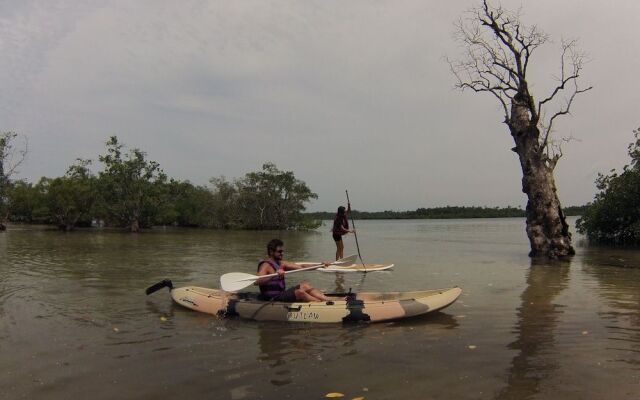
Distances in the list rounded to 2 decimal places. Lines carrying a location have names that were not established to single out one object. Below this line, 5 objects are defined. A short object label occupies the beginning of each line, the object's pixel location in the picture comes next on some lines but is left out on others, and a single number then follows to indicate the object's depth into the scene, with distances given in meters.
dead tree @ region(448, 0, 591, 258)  20.22
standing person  17.11
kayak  8.12
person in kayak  8.78
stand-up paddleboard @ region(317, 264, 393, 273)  14.08
